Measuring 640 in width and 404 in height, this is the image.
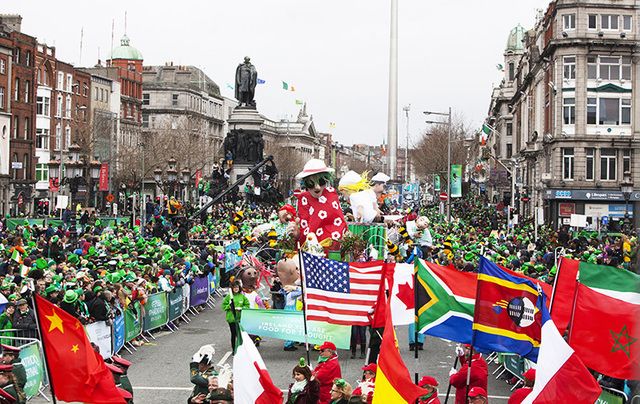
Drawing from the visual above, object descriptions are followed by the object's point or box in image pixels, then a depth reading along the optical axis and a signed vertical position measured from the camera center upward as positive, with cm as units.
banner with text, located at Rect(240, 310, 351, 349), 1734 -198
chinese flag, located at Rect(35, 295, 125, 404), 970 -154
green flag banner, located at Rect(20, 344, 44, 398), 1423 -236
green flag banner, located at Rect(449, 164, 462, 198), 6247 +214
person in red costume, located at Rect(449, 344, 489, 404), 1141 -190
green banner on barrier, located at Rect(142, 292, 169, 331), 2073 -220
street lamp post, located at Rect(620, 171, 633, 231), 4013 +115
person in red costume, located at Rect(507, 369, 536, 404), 1039 -190
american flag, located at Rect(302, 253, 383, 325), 1355 -107
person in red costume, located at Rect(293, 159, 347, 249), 2159 +6
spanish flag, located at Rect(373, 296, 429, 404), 950 -163
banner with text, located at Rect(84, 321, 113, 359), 1646 -216
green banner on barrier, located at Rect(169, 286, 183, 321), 2267 -217
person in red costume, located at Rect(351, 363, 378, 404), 1045 -189
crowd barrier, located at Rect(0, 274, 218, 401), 1471 -223
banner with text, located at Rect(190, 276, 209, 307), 2519 -210
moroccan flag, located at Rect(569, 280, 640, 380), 1052 -120
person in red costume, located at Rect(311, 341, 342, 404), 1168 -190
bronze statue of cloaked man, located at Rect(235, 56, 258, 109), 5831 +770
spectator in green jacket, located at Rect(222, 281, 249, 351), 1784 -168
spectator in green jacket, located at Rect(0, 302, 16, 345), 1559 -178
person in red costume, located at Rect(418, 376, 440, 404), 1049 -188
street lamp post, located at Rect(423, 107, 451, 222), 6131 +213
